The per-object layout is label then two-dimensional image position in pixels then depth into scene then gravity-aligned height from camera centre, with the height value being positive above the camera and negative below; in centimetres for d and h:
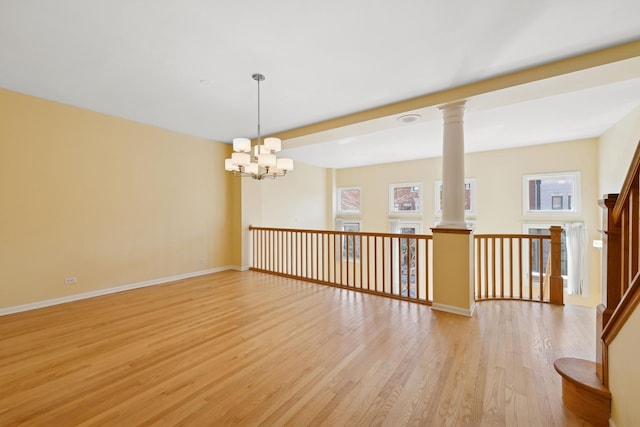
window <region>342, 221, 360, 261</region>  832 -42
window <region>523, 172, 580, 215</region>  529 +44
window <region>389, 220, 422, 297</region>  711 -46
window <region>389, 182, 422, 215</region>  709 +43
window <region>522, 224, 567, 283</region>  534 -59
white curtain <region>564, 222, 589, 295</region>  502 -86
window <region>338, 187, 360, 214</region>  834 +45
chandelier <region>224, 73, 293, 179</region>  293 +62
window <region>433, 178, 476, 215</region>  627 +44
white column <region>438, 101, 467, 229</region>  318 +60
